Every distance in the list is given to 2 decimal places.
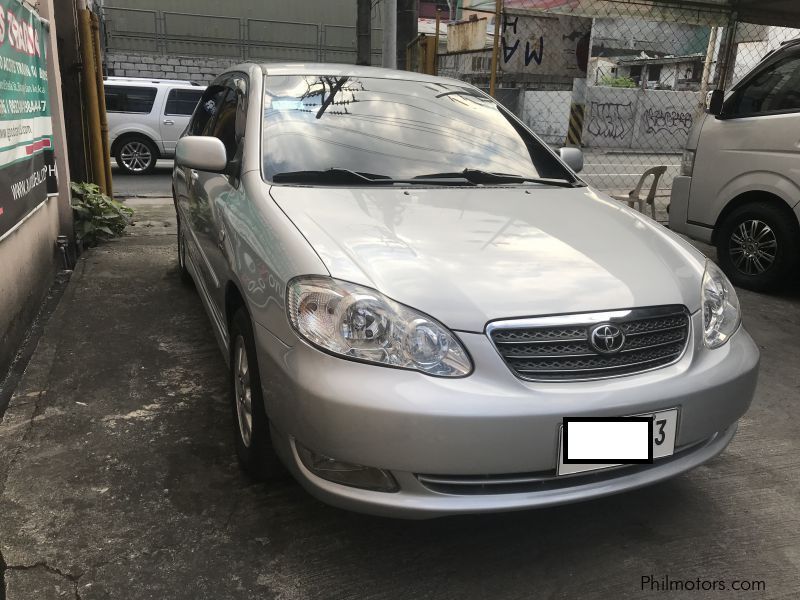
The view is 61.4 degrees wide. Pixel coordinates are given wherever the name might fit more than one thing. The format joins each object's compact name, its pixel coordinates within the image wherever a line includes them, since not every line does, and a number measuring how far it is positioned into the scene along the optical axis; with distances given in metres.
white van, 4.99
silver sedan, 1.85
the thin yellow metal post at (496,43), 6.46
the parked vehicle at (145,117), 12.12
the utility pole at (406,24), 9.63
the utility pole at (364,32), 10.71
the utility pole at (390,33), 7.89
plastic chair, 7.04
